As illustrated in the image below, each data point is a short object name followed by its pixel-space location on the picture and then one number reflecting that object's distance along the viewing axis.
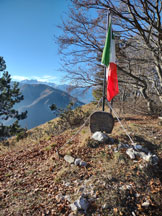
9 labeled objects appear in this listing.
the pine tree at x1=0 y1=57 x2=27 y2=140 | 14.68
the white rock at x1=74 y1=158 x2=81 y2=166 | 4.12
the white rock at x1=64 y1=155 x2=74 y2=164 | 4.30
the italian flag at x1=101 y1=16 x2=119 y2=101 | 4.92
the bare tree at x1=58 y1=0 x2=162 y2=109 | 5.14
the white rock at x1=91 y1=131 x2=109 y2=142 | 4.94
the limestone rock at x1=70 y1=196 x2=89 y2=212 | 2.77
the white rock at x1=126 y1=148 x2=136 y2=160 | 4.07
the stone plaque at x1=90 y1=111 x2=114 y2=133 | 5.26
